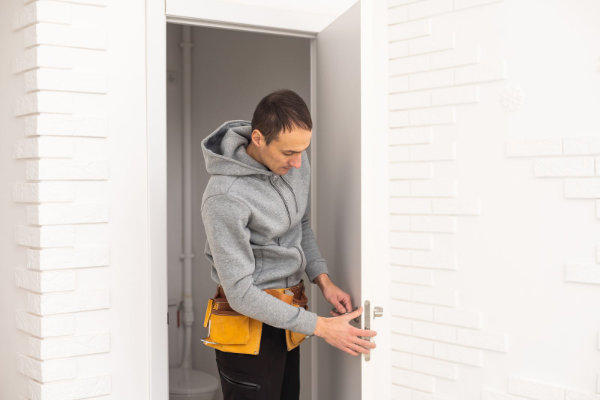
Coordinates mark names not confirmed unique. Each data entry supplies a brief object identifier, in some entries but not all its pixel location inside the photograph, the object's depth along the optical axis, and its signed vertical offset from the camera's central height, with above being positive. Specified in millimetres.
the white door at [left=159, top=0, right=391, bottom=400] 1683 +139
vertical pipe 3469 +54
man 1619 -137
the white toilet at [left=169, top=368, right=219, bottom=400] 2969 -998
